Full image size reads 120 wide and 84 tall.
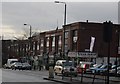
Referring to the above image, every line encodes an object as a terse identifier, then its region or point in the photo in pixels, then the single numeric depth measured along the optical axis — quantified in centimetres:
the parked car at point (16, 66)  7307
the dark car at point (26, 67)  7335
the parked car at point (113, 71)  4885
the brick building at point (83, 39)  8500
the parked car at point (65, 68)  4166
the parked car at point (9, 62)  8494
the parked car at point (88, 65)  5420
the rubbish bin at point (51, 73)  3639
